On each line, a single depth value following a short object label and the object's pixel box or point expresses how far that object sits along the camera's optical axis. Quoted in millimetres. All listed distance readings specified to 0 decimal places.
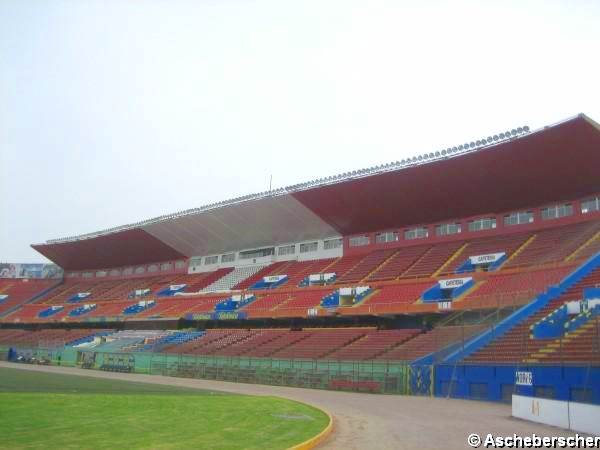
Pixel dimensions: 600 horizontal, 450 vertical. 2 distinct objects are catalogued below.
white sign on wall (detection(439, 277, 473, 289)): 33062
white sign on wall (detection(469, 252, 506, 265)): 34400
